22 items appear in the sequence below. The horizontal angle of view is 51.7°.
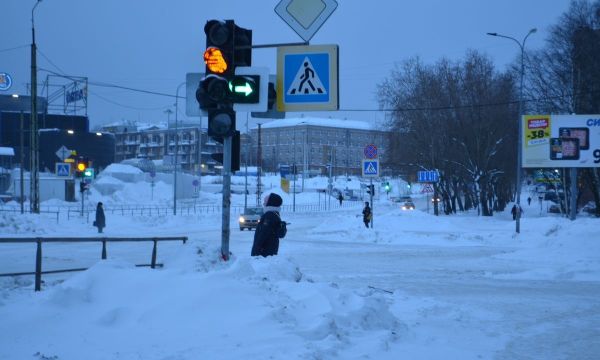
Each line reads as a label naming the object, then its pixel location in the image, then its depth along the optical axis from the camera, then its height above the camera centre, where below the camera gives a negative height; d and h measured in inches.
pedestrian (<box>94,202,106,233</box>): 1302.3 -101.4
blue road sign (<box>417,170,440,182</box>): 1806.1 -6.7
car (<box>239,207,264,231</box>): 1615.4 -118.5
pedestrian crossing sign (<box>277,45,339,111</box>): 379.9 +58.0
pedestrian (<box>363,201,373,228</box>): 1405.0 -94.3
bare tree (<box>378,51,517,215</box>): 2175.2 +184.5
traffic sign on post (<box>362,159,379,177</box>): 1181.1 +12.2
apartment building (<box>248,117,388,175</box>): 5457.7 +267.4
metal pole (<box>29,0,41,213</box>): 1186.0 +100.9
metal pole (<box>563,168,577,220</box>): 1302.9 -44.1
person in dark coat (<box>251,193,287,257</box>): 429.7 -39.3
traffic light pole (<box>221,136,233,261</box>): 362.9 -11.6
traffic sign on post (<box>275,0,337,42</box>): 373.7 +96.7
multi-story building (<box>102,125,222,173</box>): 4677.7 +243.0
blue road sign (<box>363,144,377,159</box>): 1216.8 +42.0
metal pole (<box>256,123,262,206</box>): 2226.6 +24.6
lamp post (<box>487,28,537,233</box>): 1284.4 +55.4
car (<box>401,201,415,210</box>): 2518.5 -132.0
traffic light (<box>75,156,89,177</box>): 1182.3 +12.6
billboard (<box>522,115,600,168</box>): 1306.6 +74.1
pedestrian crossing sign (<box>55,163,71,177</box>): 1423.5 +5.3
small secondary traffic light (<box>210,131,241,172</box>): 370.0 +13.5
